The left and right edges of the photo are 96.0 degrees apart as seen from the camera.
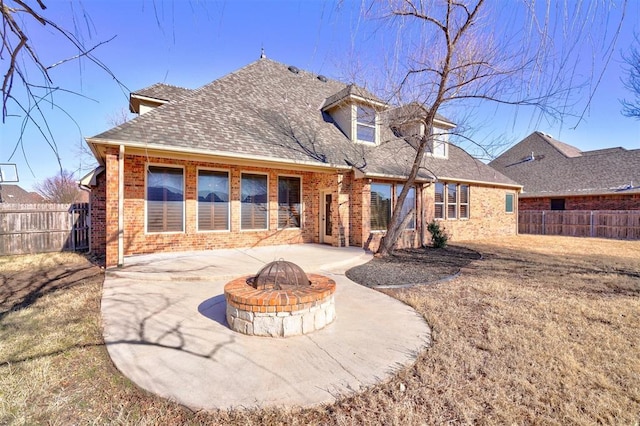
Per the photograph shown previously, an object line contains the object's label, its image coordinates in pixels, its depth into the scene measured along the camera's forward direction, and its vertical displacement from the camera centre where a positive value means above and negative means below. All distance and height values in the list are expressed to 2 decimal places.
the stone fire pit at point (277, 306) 3.72 -1.26
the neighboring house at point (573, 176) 17.83 +2.51
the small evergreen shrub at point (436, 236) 11.90 -1.02
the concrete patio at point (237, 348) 2.65 -1.63
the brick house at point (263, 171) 8.12 +1.39
